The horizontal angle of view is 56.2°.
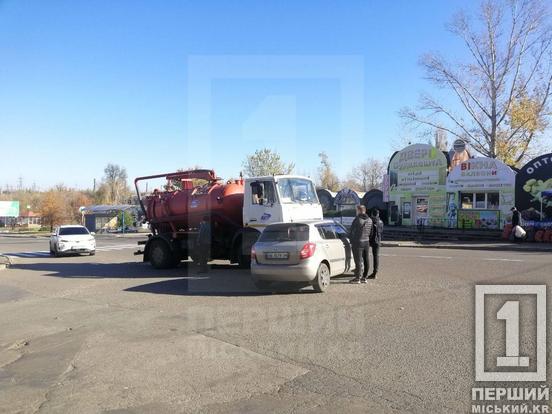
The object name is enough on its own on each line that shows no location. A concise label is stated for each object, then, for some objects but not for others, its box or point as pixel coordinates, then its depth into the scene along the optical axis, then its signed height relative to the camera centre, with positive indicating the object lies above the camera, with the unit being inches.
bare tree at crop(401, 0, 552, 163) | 1686.8 +321.9
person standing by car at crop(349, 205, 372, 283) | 493.4 -24.2
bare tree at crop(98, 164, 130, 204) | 3953.0 +201.1
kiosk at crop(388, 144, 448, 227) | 1336.1 +73.1
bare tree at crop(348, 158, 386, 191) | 3927.2 +288.0
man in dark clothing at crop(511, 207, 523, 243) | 1040.8 -15.6
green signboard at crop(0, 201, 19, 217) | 4015.8 +22.4
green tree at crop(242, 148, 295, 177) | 2123.5 +206.9
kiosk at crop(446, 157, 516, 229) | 1200.8 +47.7
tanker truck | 580.7 +2.7
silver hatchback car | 436.8 -37.0
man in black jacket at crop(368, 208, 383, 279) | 524.5 -31.9
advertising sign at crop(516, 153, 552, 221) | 1120.2 +58.1
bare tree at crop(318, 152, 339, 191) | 3344.0 +233.9
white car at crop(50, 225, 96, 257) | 973.8 -57.3
